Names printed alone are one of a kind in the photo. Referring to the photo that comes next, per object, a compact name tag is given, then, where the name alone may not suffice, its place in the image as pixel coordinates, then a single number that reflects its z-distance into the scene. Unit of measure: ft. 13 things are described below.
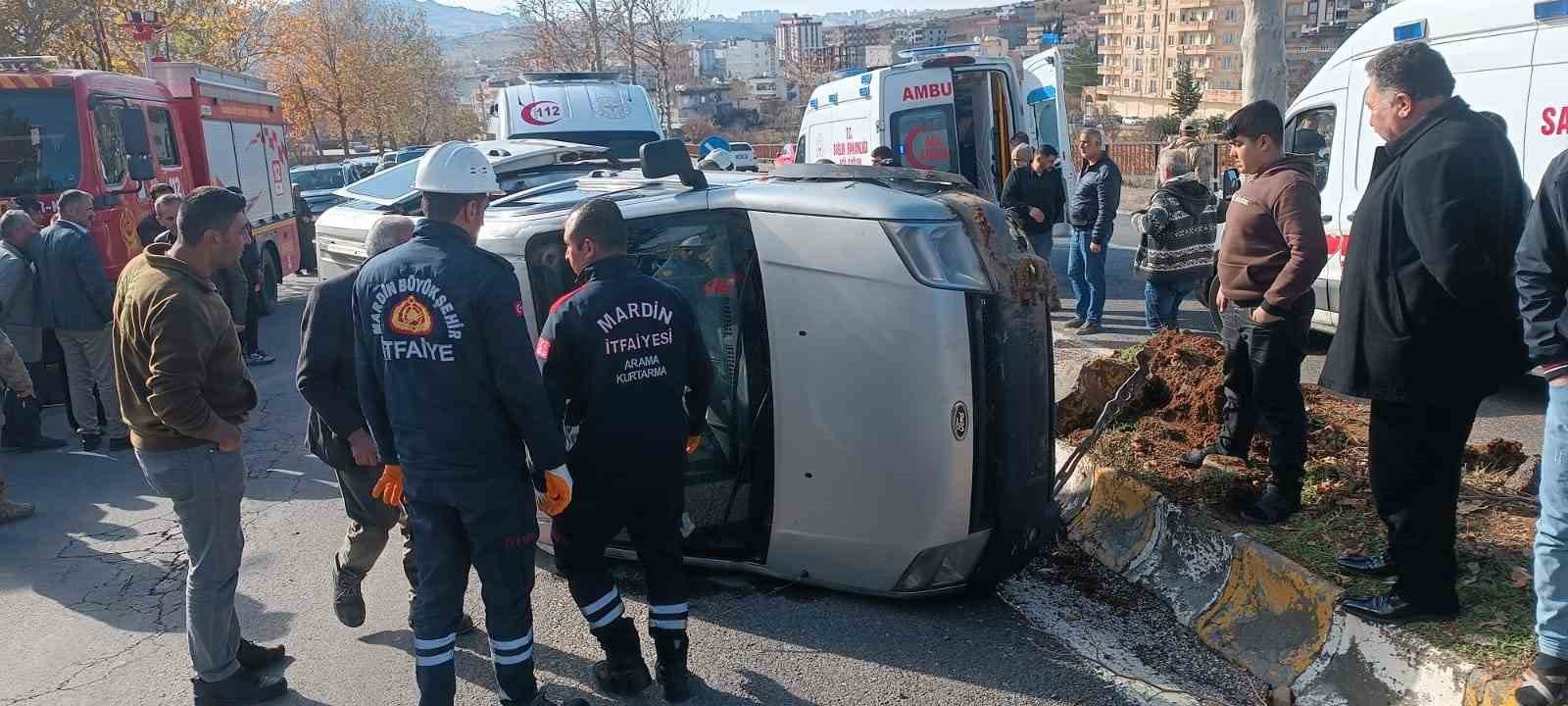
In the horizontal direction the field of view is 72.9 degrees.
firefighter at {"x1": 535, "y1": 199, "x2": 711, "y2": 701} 11.56
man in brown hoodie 13.99
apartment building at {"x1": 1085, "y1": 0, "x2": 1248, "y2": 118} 336.90
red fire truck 29.55
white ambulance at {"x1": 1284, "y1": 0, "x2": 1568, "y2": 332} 20.77
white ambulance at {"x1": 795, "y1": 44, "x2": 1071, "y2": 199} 38.27
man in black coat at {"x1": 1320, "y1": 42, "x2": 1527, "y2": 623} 10.48
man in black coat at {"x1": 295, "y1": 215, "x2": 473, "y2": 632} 12.64
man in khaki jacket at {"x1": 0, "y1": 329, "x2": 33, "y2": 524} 20.81
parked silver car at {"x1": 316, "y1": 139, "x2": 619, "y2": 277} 23.80
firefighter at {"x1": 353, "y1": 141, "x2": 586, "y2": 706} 10.54
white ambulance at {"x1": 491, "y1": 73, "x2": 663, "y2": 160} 48.44
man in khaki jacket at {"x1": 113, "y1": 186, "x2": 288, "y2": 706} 11.57
